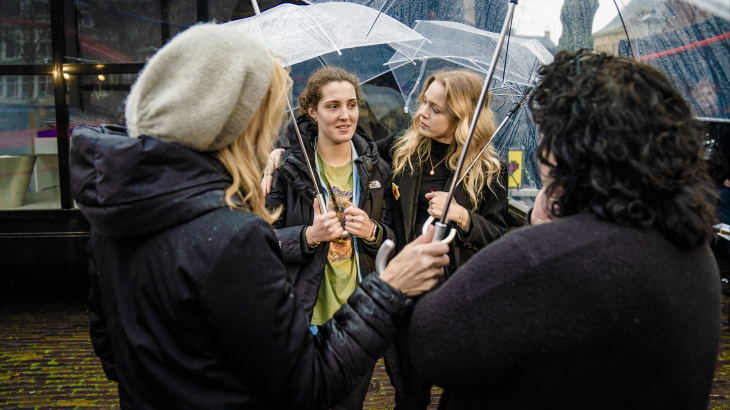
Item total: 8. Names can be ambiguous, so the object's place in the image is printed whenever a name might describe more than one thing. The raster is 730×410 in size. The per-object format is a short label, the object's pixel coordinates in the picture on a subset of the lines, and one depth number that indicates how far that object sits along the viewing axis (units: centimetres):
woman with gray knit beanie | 111
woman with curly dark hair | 96
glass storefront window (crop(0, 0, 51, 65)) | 530
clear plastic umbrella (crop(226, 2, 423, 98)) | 273
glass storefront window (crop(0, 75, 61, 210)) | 539
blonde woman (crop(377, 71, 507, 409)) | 260
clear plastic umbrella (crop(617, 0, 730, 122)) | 140
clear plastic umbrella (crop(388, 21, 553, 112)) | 271
